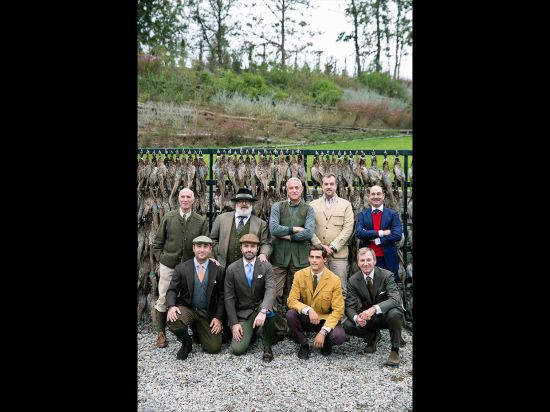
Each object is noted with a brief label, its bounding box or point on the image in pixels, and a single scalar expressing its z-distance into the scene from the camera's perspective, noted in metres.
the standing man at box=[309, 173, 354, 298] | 5.96
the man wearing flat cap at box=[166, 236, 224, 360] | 5.52
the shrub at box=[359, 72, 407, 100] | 19.14
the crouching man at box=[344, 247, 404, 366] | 5.32
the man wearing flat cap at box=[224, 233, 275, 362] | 5.50
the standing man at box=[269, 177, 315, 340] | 5.88
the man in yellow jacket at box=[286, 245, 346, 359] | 5.39
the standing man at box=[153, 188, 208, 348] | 5.92
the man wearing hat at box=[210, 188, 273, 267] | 5.92
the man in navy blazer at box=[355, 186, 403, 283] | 5.84
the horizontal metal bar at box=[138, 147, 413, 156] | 6.43
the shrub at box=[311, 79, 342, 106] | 18.11
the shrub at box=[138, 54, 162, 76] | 17.48
